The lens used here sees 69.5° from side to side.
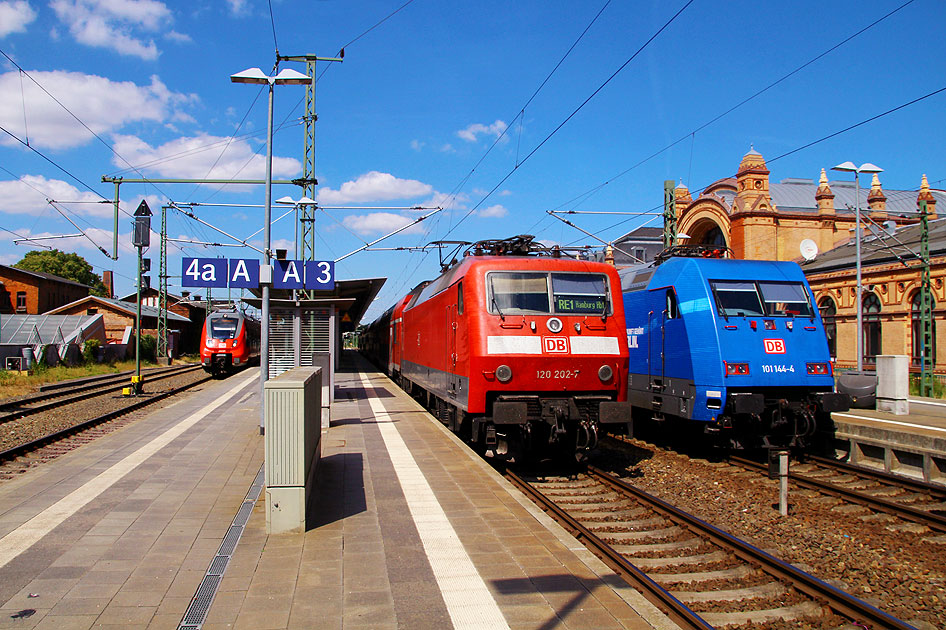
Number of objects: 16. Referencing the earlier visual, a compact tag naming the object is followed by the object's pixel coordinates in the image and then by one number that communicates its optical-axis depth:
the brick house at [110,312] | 50.59
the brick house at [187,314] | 58.25
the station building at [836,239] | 29.81
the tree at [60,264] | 73.88
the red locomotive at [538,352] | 9.30
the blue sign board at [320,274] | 13.34
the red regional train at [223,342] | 30.72
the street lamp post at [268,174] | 11.73
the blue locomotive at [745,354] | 10.32
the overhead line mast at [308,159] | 19.41
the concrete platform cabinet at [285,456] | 6.11
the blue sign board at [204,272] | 11.81
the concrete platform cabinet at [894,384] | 14.80
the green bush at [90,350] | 34.65
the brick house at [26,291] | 51.06
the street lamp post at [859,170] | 21.42
